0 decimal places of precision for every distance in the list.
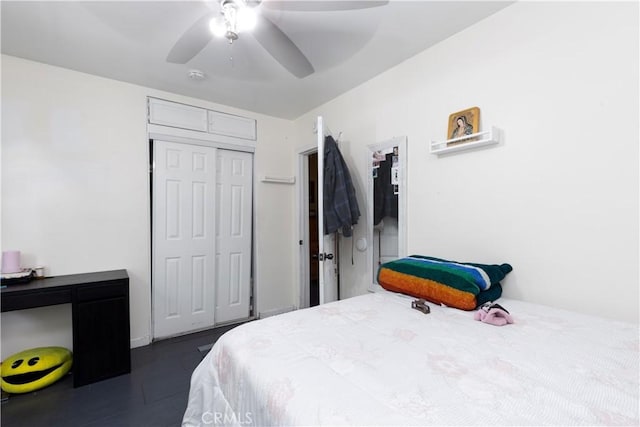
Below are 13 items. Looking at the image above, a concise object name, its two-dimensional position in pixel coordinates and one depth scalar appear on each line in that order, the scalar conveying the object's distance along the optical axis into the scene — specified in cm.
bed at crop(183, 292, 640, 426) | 71
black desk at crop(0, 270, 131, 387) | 205
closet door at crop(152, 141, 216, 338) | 290
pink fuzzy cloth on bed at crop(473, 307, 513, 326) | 126
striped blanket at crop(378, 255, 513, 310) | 145
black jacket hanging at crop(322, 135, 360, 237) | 243
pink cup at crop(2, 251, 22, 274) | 211
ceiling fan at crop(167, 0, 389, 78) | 143
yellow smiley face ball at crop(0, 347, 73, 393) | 199
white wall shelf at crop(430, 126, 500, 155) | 173
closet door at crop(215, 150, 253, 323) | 329
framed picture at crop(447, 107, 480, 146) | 184
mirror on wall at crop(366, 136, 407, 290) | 234
